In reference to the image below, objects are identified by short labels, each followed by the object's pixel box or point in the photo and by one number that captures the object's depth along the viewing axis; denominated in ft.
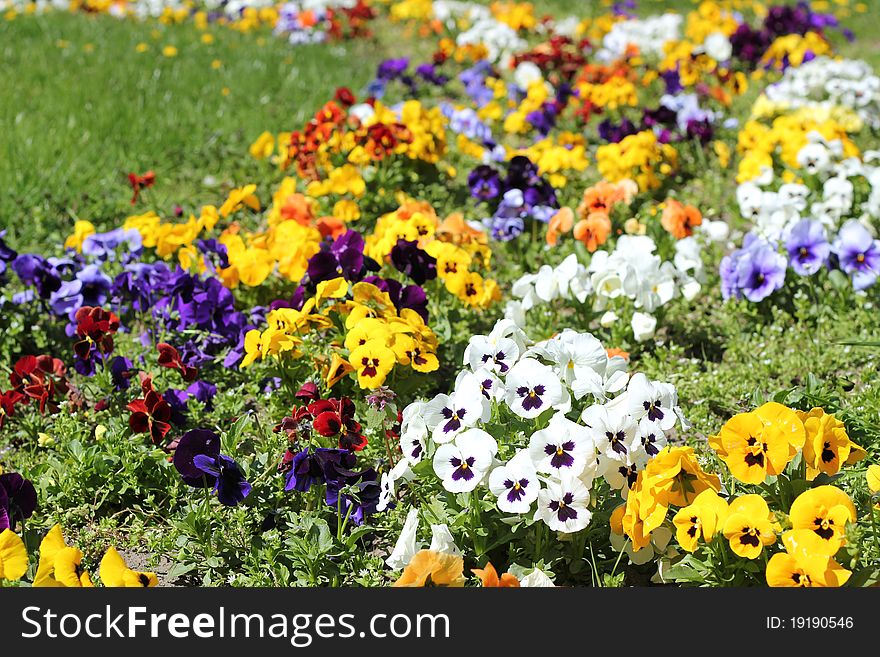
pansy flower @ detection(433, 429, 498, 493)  9.08
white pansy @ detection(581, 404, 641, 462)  9.15
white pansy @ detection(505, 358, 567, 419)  9.39
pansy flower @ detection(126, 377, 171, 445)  11.04
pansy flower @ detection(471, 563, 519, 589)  8.45
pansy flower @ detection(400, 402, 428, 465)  9.68
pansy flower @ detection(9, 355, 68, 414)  11.89
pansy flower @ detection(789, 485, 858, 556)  8.27
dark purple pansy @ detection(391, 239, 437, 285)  13.43
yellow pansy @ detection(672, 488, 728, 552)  8.50
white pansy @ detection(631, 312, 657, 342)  13.35
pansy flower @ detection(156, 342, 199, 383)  12.13
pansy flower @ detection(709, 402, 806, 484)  8.73
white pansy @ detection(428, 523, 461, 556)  8.98
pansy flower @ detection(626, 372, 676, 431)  9.46
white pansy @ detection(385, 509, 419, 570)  9.11
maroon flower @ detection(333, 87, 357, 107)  19.34
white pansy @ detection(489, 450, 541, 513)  8.95
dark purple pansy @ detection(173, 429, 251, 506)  9.94
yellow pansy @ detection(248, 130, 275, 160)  18.78
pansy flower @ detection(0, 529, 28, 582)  8.55
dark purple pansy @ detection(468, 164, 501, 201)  17.60
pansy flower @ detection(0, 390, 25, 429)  11.76
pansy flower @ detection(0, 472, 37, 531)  9.47
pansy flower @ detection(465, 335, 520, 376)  10.13
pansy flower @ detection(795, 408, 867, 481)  8.87
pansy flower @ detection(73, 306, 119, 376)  12.40
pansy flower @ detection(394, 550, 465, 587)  8.55
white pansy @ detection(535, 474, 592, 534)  8.98
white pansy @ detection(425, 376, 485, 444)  9.34
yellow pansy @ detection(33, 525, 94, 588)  8.42
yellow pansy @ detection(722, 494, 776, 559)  8.39
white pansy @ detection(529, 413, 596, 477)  9.00
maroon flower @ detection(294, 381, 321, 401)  10.98
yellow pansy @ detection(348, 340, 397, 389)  11.13
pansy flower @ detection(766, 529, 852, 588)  8.06
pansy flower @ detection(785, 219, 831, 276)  14.28
